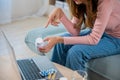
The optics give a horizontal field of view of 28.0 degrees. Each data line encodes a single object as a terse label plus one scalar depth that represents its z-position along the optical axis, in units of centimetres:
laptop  113
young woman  142
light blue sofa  131
